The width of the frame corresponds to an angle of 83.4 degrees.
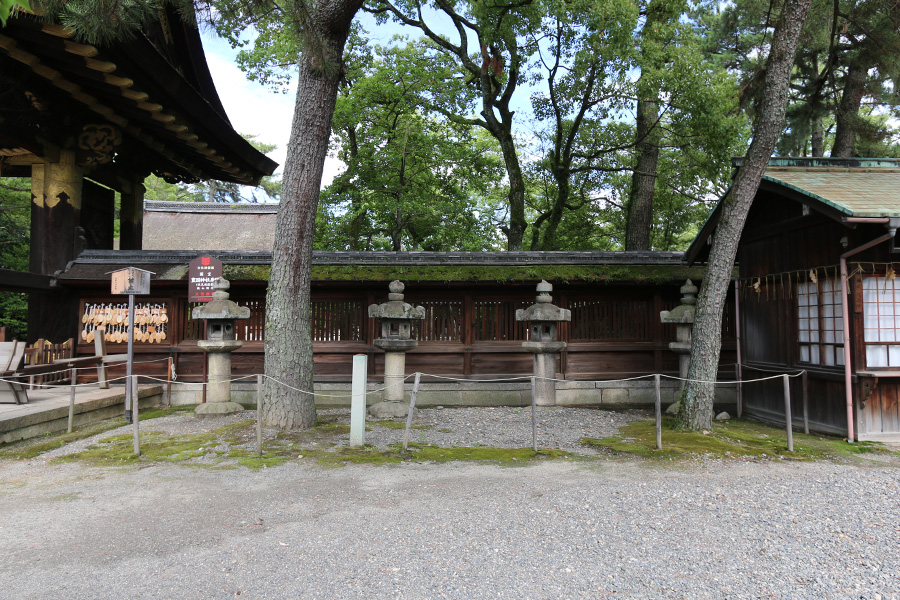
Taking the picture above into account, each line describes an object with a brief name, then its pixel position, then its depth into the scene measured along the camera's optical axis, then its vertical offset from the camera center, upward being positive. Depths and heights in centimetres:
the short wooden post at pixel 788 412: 646 -116
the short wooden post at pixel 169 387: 1005 -132
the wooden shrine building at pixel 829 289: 695 +51
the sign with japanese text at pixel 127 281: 831 +66
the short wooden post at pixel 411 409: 641 -113
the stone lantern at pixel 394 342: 874 -36
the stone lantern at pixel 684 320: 912 +4
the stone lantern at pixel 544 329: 918 -13
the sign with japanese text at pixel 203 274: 955 +90
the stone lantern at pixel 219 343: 880 -38
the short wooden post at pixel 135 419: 595 -121
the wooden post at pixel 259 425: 628 -129
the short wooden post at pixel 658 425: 652 -133
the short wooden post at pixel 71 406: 744 -126
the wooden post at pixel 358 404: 666 -109
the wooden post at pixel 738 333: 943 -20
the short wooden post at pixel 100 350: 968 -57
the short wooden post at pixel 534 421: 660 -130
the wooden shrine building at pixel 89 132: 797 +399
